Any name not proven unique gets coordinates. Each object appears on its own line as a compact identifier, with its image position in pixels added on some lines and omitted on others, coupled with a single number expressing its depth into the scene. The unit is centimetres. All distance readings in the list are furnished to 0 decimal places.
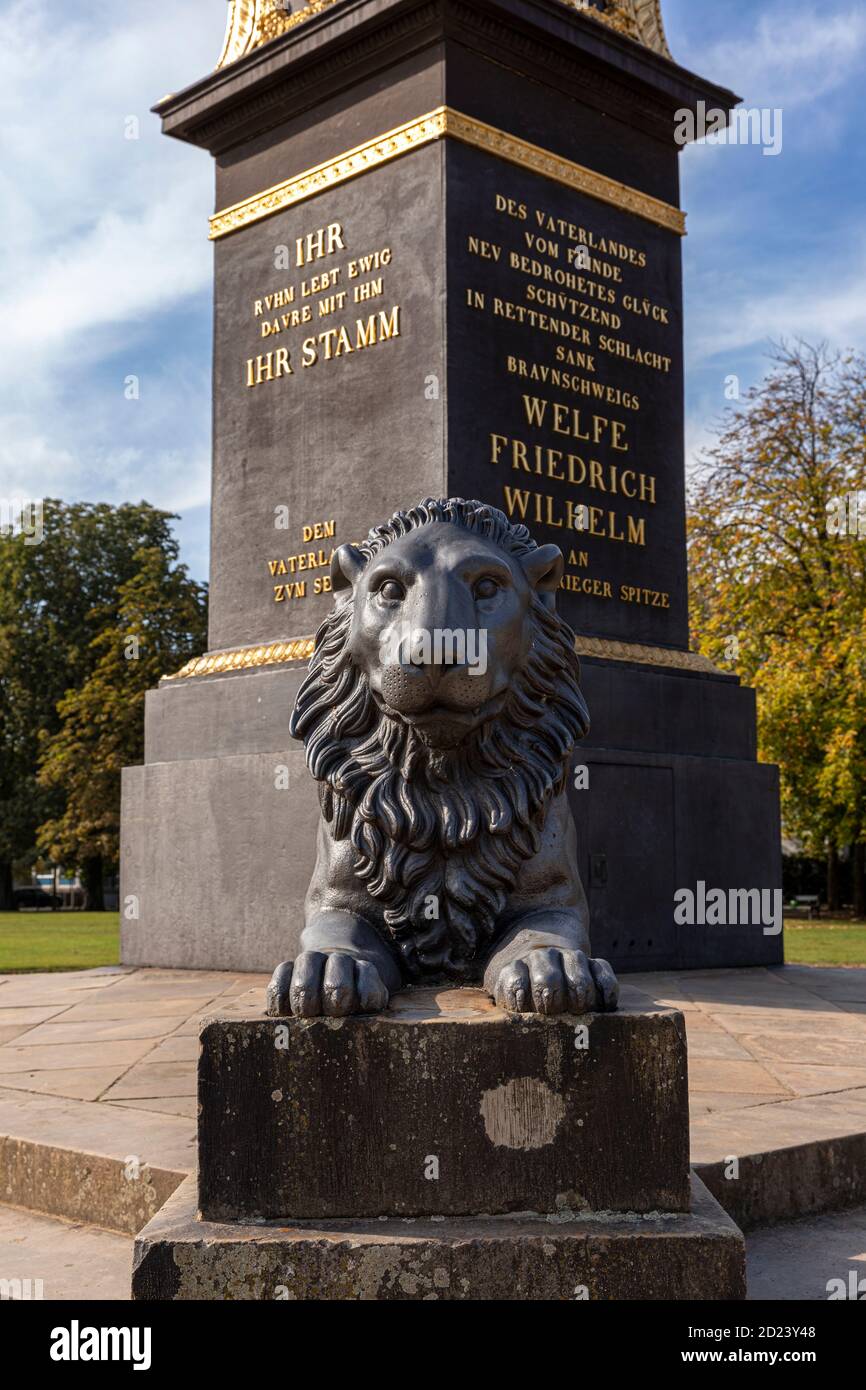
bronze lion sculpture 306
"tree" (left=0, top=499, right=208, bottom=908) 3316
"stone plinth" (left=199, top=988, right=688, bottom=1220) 273
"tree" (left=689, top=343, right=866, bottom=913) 2238
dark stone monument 838
